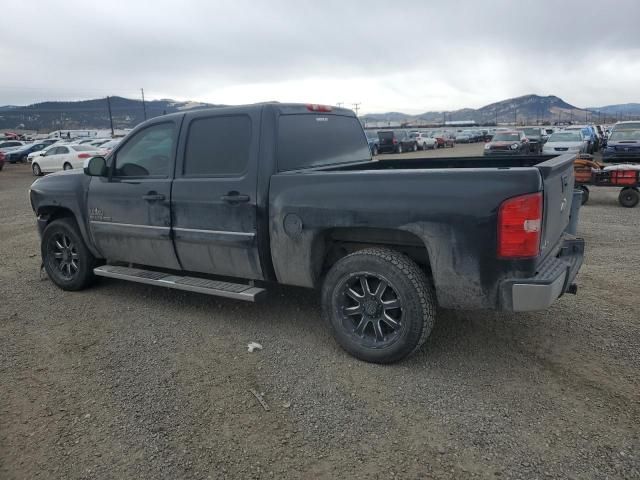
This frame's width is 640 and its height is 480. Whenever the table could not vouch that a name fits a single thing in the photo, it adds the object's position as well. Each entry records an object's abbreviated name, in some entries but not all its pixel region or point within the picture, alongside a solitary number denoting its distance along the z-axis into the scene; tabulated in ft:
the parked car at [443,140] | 147.74
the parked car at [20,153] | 109.50
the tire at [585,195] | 35.96
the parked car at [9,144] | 119.05
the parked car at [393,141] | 109.29
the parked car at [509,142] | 75.15
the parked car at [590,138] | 81.86
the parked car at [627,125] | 64.30
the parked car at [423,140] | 131.95
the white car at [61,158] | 76.23
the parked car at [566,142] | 65.72
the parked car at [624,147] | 60.39
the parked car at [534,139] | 82.32
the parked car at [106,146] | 79.98
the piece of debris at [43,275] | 20.85
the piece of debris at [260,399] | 10.79
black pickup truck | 10.77
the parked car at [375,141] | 108.23
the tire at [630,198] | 34.78
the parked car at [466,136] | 183.11
